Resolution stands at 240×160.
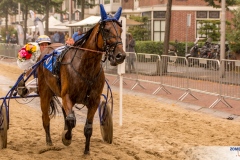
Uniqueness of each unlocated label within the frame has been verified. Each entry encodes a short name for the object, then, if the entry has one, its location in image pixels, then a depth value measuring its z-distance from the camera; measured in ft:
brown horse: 25.75
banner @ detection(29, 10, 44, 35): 94.43
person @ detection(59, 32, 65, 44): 127.75
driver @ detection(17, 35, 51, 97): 32.89
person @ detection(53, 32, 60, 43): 124.98
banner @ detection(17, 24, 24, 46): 129.39
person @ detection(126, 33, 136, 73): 64.80
